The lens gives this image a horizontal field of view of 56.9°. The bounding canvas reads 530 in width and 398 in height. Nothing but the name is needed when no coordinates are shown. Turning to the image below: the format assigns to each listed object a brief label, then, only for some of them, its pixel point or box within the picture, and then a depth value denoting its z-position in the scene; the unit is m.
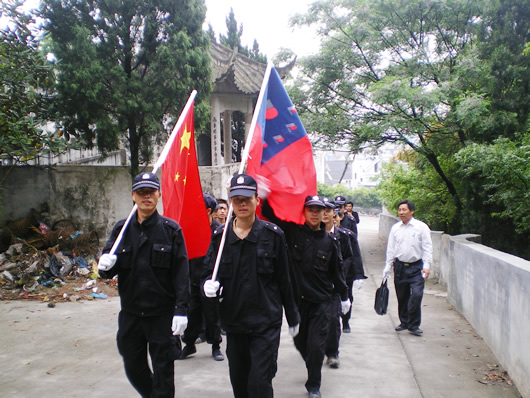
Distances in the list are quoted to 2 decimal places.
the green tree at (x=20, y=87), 8.36
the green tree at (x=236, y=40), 22.20
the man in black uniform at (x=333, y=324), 5.07
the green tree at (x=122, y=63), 9.84
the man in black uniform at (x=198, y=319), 5.46
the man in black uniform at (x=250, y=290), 3.46
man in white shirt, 6.61
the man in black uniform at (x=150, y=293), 3.55
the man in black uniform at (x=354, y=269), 6.25
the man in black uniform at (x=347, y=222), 9.02
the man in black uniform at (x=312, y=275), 4.40
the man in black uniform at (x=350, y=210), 11.11
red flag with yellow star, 4.40
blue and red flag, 4.31
